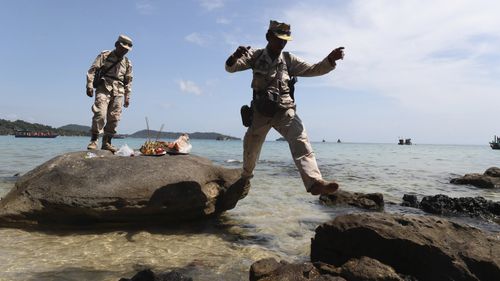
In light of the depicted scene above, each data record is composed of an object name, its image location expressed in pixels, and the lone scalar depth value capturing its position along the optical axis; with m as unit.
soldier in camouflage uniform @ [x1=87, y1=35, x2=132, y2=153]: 8.83
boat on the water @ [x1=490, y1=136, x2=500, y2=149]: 81.88
